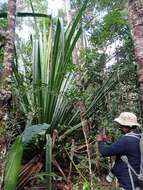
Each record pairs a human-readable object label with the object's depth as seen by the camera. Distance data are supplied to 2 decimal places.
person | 1.49
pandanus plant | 2.15
